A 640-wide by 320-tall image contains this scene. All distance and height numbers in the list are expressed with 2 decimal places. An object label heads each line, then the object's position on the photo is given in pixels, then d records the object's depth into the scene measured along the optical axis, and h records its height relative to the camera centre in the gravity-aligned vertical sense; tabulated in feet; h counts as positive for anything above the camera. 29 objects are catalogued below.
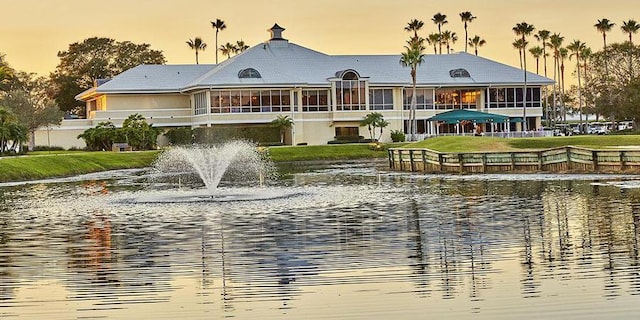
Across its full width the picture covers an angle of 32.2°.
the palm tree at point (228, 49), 490.49 +53.32
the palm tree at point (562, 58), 451.53 +42.62
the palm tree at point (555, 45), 426.10 +44.67
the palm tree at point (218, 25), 462.64 +60.43
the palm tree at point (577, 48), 475.72 +47.46
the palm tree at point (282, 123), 326.65 +13.24
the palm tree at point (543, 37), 444.55 +49.42
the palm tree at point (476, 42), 502.38 +54.13
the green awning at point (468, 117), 326.65 +13.29
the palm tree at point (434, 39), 428.97 +50.66
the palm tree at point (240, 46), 490.08 +54.40
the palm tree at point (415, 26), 457.27 +56.74
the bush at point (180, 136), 317.83 +10.20
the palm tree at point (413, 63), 333.62 +30.70
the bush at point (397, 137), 335.88 +8.17
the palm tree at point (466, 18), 490.90 +63.75
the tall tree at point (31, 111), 318.45 +18.84
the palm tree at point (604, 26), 450.30 +53.31
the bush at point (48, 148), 327.80 +8.18
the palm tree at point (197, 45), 465.06 +52.91
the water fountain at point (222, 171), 121.88 -0.28
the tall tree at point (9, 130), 245.04 +10.36
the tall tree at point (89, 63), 450.30 +46.05
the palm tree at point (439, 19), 485.15 +62.83
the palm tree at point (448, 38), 486.79 +55.77
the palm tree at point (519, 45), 434.88 +45.69
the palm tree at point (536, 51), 450.30 +43.90
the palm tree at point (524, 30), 422.41 +49.62
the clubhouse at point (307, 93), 334.85 +23.26
